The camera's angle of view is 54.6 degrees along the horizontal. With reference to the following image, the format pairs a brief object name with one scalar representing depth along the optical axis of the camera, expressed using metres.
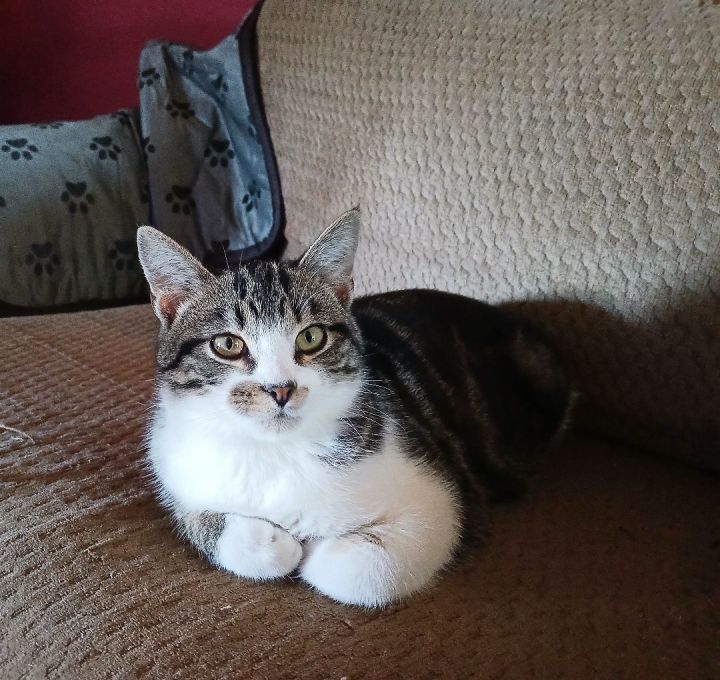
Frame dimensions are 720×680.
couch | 0.75
